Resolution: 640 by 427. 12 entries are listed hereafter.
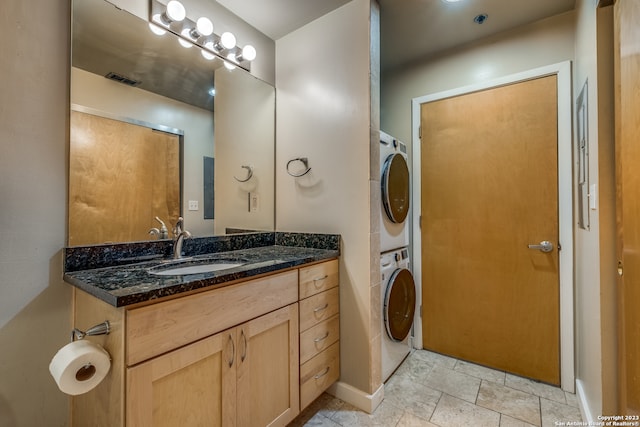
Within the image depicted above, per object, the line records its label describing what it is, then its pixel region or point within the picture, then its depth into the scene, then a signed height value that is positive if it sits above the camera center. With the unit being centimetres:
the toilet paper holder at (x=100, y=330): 95 -38
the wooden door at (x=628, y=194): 97 +8
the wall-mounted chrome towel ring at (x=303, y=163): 194 +36
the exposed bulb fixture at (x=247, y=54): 190 +109
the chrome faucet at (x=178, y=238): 154 -12
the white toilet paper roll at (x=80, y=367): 86 -46
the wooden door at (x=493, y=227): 193 -8
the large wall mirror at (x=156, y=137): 129 +45
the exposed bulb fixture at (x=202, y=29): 165 +110
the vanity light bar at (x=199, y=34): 151 +107
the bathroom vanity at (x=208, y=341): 91 -49
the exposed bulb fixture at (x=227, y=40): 177 +111
